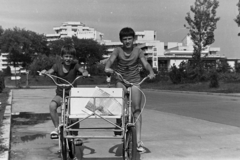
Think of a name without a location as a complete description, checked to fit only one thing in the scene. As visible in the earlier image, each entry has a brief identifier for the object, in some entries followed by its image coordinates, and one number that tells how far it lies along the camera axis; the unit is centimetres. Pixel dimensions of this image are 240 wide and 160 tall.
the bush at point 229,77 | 3247
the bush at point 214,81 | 2628
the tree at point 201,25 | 3984
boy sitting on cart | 584
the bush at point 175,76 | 3372
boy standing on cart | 587
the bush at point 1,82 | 2288
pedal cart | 502
